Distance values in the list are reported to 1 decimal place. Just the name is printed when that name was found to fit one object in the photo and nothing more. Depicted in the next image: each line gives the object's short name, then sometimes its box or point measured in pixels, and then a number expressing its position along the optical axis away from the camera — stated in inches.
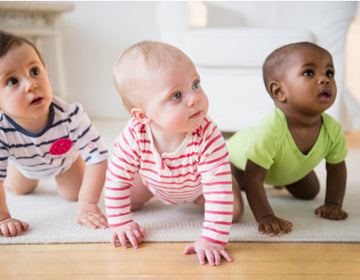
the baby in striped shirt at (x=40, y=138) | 34.8
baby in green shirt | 35.9
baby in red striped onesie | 29.0
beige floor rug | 34.0
